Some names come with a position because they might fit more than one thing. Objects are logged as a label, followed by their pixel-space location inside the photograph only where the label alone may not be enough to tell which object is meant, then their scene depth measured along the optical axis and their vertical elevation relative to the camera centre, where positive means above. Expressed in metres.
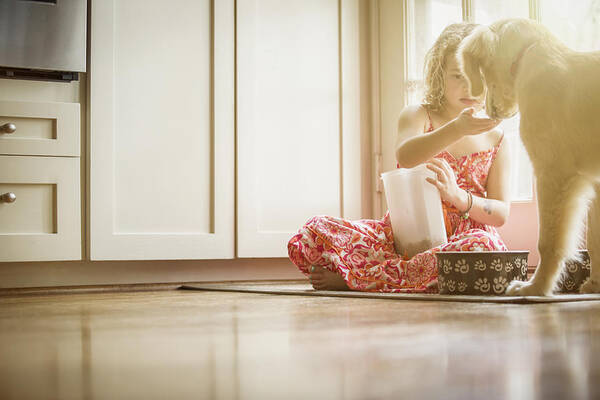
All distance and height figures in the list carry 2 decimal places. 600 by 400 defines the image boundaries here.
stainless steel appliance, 2.13 +0.54
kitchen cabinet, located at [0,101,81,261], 2.10 +0.10
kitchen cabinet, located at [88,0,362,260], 2.30 +0.31
